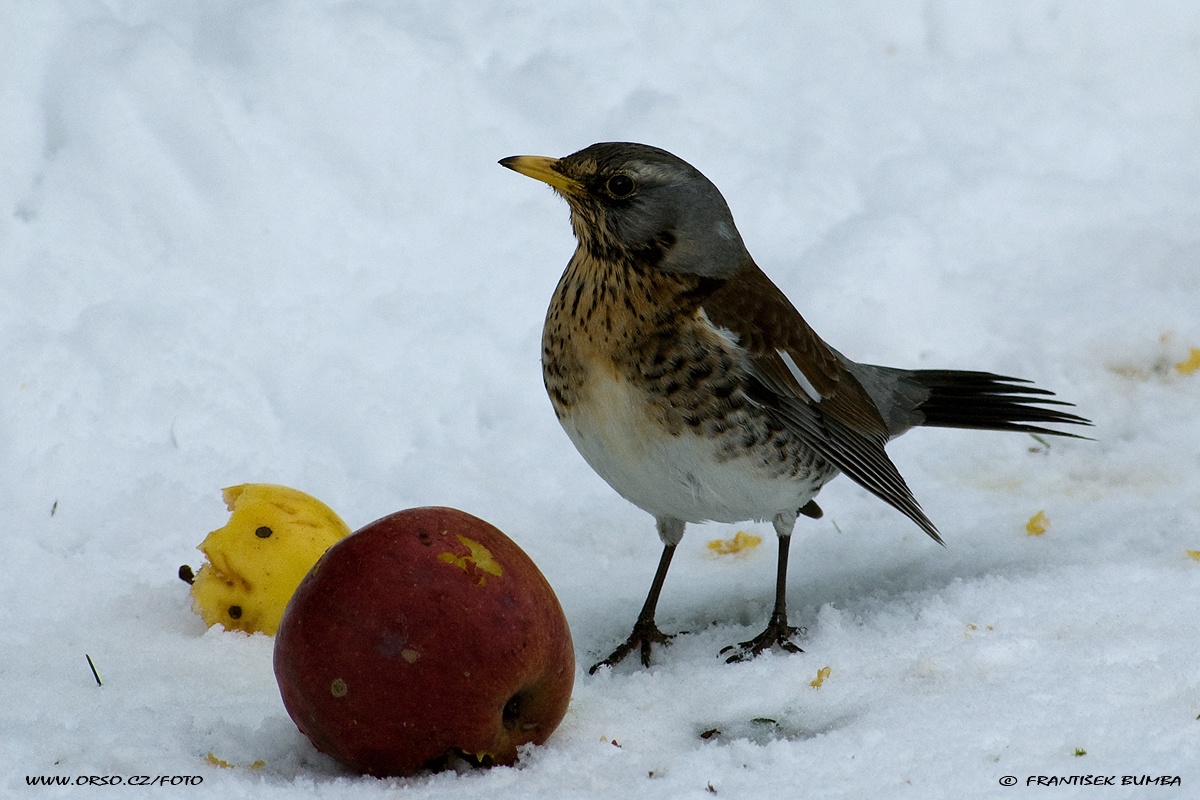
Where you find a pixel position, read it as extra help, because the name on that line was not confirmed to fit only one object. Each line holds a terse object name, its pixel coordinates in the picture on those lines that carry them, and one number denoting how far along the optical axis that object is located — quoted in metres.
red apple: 6.45
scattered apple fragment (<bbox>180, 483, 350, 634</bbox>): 8.58
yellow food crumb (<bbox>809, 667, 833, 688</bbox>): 7.84
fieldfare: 8.27
